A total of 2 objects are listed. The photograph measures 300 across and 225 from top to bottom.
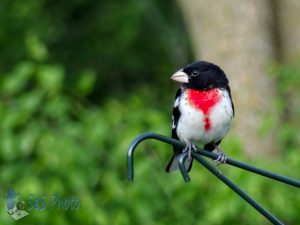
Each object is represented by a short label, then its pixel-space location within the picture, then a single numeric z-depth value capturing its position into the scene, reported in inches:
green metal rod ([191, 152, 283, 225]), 259.9
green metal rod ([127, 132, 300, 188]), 251.1
